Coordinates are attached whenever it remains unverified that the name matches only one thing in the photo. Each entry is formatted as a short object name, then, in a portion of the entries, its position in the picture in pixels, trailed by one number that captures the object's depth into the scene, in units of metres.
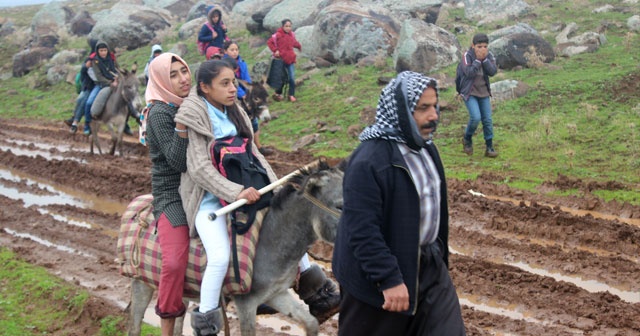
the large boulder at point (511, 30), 18.73
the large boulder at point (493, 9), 23.59
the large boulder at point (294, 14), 25.64
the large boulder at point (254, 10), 26.97
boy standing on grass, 11.91
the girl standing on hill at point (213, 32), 15.80
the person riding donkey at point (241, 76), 12.70
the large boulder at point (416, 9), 24.59
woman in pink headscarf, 5.02
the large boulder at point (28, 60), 32.09
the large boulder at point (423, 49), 17.95
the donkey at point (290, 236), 4.68
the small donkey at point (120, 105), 15.31
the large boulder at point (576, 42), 17.95
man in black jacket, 3.54
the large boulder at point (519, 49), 17.22
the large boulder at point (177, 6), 40.34
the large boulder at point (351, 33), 20.78
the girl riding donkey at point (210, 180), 4.78
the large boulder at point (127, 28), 30.98
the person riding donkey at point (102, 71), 15.41
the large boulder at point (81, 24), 36.56
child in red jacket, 18.14
